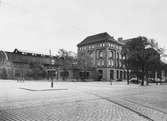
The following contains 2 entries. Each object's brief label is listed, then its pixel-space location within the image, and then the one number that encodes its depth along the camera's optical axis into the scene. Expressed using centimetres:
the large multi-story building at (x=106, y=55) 7500
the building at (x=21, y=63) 6500
